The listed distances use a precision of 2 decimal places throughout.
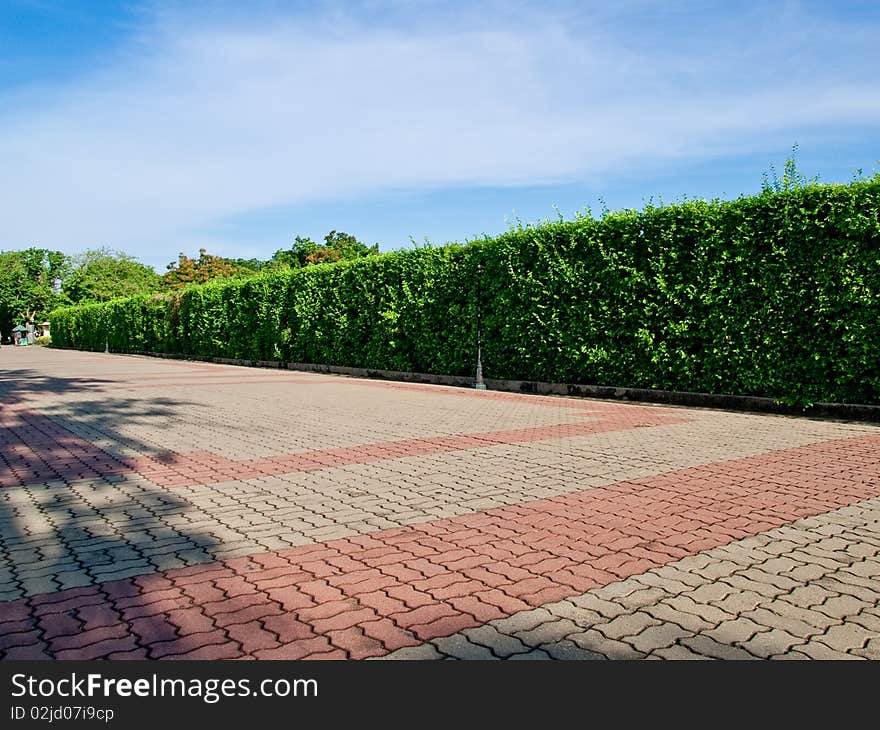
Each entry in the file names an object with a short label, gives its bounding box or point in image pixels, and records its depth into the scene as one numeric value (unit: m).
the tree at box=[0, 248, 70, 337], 93.88
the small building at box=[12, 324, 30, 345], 90.25
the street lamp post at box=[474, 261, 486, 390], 16.75
